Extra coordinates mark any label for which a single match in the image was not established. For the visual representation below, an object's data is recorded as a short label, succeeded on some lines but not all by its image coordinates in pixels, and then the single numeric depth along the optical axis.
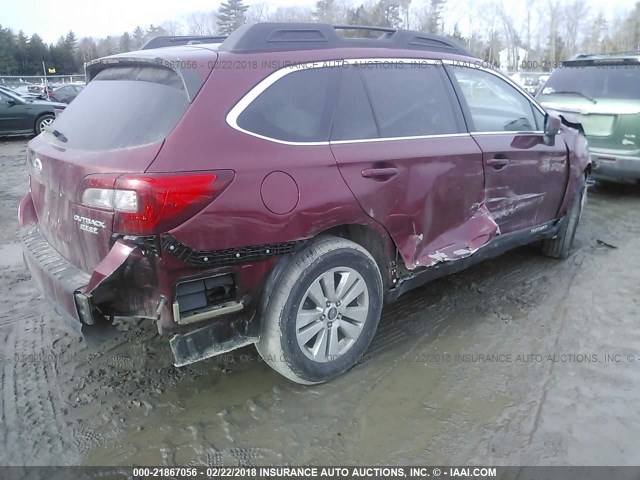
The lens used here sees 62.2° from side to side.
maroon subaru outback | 2.40
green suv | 6.61
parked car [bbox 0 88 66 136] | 12.83
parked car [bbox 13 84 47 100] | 26.89
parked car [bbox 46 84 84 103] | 22.00
